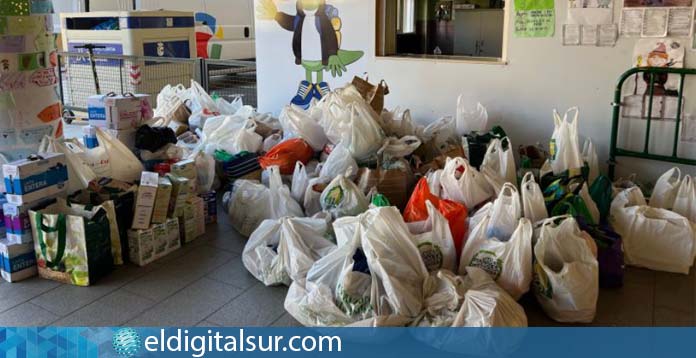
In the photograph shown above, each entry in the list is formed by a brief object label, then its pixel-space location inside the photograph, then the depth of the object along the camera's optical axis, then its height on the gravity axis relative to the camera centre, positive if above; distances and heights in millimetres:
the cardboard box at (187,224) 3529 -954
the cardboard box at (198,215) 3605 -924
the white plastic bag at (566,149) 3648 -525
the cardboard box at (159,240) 3291 -979
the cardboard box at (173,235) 3391 -979
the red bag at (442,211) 2922 -735
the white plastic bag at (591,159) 3916 -627
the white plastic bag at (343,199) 3348 -765
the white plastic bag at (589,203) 3264 -768
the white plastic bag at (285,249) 2846 -924
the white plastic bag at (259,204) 3553 -849
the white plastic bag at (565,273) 2549 -908
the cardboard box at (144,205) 3223 -760
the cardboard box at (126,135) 3932 -468
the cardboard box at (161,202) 3316 -769
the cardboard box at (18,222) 2965 -788
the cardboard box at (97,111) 3912 -301
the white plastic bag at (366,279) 2449 -917
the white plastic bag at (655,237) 3078 -911
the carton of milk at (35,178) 2932 -571
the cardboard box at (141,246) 3191 -978
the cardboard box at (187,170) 3596 -643
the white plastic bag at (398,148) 3881 -546
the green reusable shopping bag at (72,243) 2912 -890
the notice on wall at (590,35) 3939 +202
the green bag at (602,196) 3391 -755
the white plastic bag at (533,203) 2979 -700
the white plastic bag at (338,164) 3787 -641
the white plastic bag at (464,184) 3260 -663
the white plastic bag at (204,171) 4039 -720
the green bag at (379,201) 2911 -675
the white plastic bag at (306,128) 4281 -454
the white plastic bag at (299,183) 3754 -753
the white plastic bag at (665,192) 3406 -736
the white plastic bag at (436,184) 3373 -680
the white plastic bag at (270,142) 4598 -599
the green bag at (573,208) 3075 -754
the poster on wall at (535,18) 4113 +327
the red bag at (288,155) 4082 -631
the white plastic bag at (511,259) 2604 -870
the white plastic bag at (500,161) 3652 -604
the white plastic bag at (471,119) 4316 -395
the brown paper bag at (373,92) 4254 -199
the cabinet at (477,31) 6746 +388
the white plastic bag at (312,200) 3623 -826
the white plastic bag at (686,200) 3279 -758
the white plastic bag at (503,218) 2816 -733
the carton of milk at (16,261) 3000 -1001
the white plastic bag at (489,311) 2250 -952
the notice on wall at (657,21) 3692 +272
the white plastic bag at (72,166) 3293 -567
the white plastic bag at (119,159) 3602 -578
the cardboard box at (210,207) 3846 -926
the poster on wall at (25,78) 3309 -71
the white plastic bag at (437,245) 2739 -837
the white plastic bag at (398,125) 4219 -432
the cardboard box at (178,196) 3447 -763
